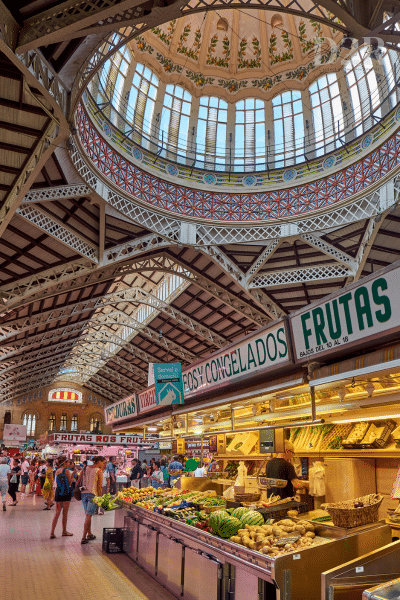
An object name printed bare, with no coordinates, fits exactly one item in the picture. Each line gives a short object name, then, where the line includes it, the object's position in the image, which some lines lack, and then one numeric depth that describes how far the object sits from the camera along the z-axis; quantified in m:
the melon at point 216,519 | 5.04
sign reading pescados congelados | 5.15
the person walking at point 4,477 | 14.50
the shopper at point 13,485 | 16.29
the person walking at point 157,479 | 16.41
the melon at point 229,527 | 4.87
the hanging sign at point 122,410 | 11.57
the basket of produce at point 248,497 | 6.29
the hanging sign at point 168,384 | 8.17
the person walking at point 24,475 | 22.92
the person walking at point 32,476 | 22.31
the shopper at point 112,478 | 19.74
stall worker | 6.36
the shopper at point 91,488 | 8.99
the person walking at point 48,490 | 14.94
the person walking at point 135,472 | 19.17
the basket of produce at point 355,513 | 4.18
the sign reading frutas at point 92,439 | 25.52
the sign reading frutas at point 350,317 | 3.63
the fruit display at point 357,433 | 5.70
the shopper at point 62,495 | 9.20
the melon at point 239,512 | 5.20
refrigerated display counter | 3.64
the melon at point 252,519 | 4.97
